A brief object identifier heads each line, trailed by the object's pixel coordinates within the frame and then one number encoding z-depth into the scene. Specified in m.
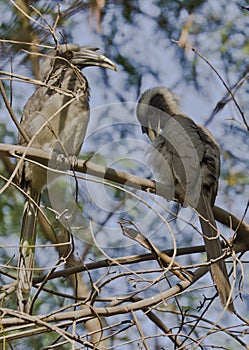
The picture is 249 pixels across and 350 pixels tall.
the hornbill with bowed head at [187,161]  8.61
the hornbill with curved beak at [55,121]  8.91
